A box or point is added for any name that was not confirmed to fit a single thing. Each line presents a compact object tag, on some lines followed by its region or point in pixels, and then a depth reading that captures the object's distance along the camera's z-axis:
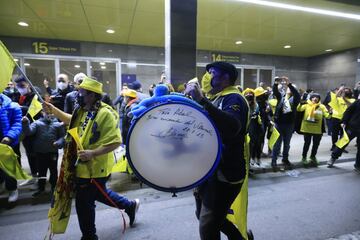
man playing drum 1.80
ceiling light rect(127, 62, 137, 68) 10.03
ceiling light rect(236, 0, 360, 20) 6.04
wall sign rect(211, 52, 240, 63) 10.68
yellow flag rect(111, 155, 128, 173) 4.06
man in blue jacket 3.39
